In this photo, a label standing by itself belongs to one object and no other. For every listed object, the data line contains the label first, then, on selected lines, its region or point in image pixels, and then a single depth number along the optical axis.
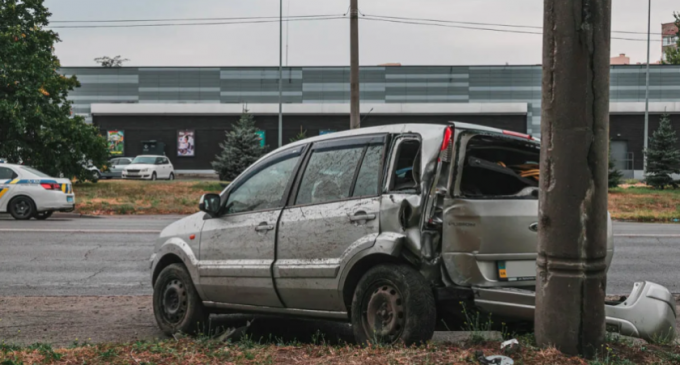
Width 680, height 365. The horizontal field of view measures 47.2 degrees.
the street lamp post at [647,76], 44.69
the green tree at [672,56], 78.12
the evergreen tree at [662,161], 35.97
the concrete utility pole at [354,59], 21.27
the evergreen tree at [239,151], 38.81
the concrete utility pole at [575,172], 4.58
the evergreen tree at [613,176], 34.44
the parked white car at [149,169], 43.79
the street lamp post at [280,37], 40.62
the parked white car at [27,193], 20.41
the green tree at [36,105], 31.34
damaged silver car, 5.42
